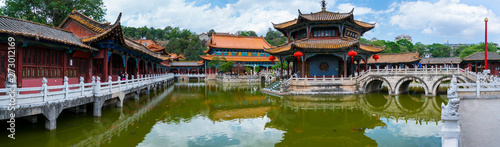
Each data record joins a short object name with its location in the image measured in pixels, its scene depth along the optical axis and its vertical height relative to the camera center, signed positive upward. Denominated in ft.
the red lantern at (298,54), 72.89 +5.01
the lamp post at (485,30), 51.77 +8.38
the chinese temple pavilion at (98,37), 42.11 +5.69
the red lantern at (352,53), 70.28 +5.09
